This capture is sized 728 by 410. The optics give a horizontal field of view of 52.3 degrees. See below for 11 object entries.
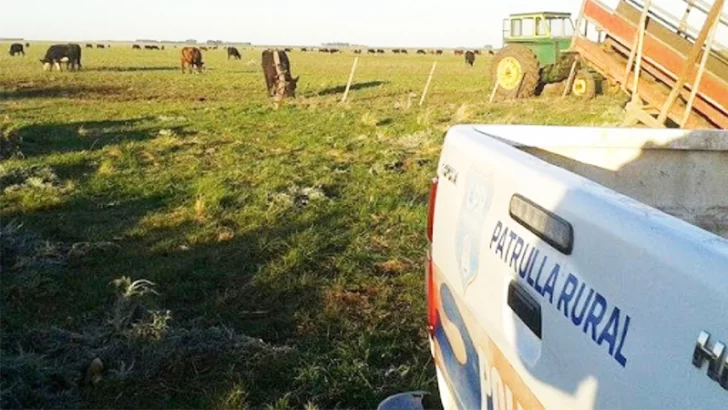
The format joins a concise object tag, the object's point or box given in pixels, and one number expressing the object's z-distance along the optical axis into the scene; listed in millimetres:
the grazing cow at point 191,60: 39438
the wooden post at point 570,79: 21688
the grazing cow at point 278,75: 21859
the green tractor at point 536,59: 21750
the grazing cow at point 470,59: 57359
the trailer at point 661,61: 8227
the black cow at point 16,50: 57012
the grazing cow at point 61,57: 37166
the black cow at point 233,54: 66188
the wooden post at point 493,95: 21012
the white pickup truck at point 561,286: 1188
